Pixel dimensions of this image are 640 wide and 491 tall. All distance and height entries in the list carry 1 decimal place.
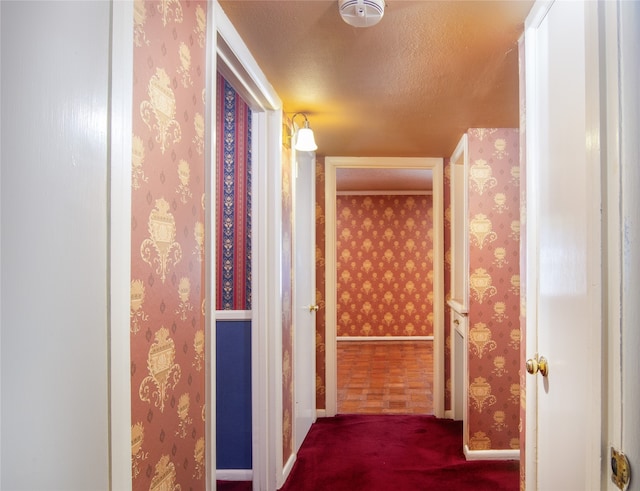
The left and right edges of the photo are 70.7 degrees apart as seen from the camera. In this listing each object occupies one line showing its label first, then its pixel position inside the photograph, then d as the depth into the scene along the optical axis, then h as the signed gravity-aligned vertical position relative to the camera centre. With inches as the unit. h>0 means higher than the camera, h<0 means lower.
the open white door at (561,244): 29.8 +1.0
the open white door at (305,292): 127.3 -11.5
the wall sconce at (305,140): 99.6 +24.9
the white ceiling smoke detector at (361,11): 53.8 +29.3
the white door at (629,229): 25.8 +1.5
